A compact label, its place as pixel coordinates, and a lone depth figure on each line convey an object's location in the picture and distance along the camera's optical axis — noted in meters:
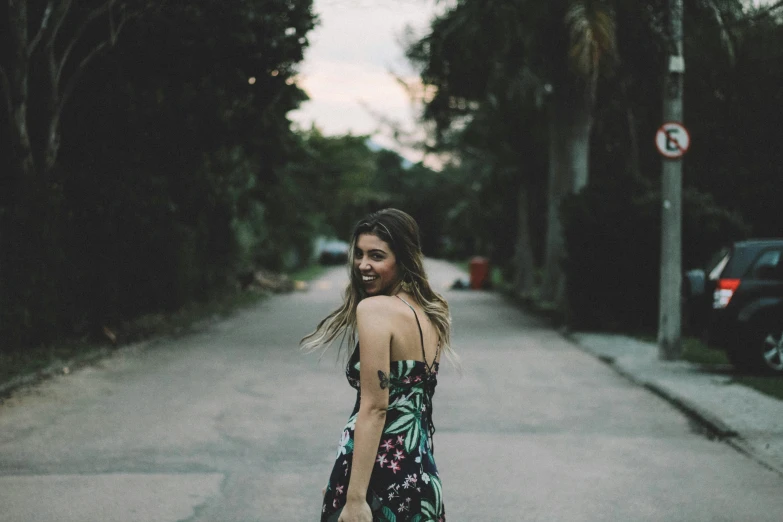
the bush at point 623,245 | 18.42
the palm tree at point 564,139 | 22.53
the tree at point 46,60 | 14.25
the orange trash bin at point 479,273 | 38.88
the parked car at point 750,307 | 12.58
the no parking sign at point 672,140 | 14.20
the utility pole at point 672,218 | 14.33
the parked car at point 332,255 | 70.06
